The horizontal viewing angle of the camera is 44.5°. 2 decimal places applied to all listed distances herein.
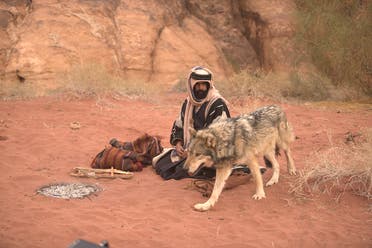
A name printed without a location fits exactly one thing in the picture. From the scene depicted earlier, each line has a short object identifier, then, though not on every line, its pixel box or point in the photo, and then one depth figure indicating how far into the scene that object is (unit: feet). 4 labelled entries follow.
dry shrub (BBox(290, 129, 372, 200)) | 18.25
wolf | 16.96
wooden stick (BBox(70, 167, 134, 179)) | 20.81
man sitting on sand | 19.95
